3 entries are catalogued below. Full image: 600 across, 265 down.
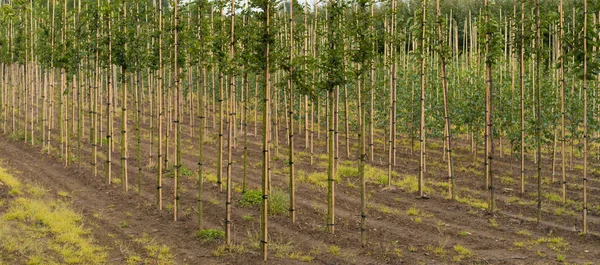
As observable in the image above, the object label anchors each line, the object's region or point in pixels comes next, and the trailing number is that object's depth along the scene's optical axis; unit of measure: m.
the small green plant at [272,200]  15.25
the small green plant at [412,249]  12.60
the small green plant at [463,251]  12.31
